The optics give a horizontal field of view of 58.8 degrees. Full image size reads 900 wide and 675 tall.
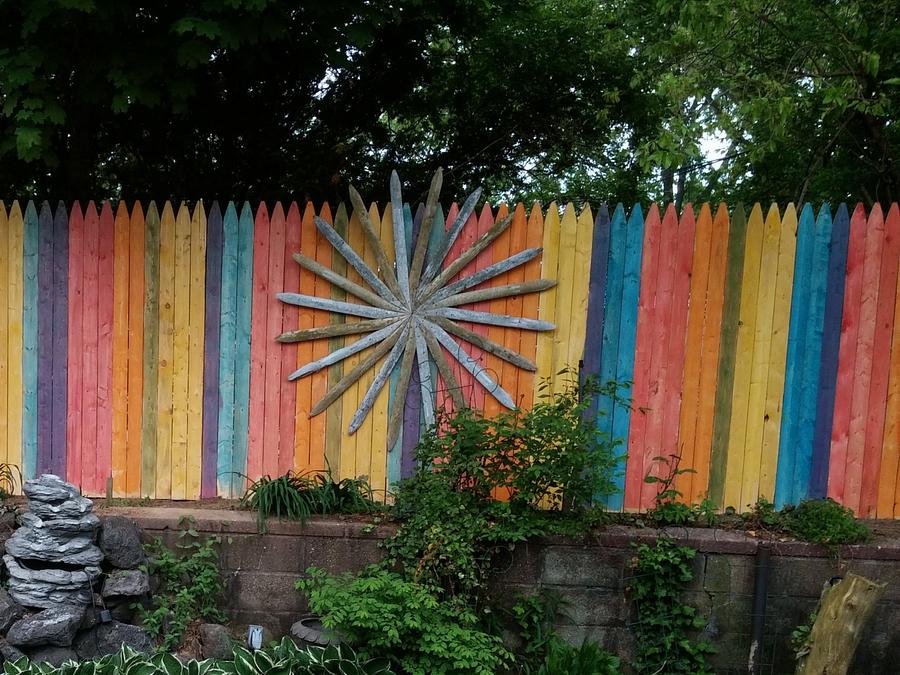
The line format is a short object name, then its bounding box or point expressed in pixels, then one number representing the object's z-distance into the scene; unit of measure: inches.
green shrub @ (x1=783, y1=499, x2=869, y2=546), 175.2
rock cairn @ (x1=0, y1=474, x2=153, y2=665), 159.6
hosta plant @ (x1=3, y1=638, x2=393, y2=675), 150.1
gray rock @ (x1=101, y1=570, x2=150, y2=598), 166.4
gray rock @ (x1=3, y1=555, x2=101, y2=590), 162.7
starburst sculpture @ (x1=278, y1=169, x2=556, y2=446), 192.1
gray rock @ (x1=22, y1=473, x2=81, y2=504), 166.1
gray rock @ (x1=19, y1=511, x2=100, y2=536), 165.9
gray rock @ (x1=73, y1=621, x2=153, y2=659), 164.7
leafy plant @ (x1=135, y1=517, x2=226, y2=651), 171.0
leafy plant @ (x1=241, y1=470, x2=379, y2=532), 183.0
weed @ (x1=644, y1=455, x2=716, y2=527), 184.9
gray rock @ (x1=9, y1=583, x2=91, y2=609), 161.6
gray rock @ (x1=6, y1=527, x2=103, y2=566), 165.0
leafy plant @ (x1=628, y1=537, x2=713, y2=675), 173.6
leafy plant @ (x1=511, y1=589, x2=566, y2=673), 174.2
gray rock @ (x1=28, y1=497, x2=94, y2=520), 165.9
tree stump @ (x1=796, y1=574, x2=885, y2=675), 151.9
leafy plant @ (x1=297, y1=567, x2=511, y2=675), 154.8
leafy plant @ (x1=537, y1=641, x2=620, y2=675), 163.5
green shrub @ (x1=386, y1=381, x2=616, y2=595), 170.7
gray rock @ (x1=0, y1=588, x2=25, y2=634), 159.5
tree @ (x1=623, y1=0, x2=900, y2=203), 239.6
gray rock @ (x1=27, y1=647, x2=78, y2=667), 158.4
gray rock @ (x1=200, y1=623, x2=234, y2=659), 170.6
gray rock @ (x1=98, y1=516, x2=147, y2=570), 171.6
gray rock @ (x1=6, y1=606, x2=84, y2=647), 156.6
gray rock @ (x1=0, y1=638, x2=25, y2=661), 156.6
